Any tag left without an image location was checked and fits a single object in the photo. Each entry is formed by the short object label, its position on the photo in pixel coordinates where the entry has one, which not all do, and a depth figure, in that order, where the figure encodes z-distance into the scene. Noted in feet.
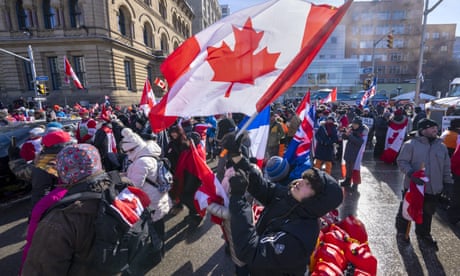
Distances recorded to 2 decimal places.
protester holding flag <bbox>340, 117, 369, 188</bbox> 18.40
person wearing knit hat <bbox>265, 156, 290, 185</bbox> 8.33
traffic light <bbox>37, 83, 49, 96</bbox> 49.03
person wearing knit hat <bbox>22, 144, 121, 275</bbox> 4.45
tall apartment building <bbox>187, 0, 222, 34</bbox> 179.52
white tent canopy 82.99
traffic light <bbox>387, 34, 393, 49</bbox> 53.46
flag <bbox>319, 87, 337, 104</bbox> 29.81
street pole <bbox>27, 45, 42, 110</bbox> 48.21
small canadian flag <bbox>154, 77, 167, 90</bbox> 30.11
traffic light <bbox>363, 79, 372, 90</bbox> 56.83
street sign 46.73
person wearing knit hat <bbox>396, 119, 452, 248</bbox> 10.95
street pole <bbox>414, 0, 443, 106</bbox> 39.90
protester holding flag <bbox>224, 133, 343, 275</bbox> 5.07
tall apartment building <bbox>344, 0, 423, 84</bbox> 178.19
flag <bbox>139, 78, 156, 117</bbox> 20.59
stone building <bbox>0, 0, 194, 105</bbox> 73.51
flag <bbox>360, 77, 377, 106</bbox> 38.11
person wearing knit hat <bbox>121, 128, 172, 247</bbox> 9.43
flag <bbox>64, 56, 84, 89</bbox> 45.01
